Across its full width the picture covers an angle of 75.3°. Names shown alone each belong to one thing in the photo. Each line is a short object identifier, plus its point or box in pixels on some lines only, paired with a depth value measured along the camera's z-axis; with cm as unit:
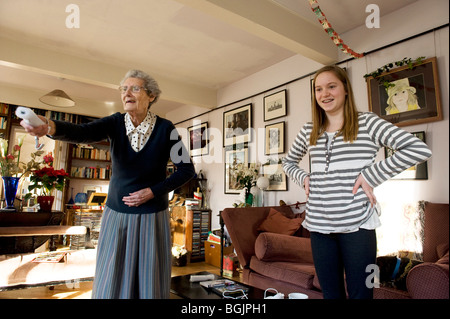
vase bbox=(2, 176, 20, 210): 274
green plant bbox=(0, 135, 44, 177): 271
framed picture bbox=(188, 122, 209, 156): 507
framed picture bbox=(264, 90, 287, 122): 367
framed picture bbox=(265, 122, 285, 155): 368
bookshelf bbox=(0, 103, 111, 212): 574
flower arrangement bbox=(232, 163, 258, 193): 386
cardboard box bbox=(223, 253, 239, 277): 338
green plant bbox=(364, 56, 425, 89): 197
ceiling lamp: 379
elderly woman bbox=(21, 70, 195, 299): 82
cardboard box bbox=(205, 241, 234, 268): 389
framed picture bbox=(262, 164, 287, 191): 361
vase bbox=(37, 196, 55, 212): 310
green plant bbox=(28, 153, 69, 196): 291
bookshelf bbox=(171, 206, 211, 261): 440
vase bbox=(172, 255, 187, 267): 391
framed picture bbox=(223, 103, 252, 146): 420
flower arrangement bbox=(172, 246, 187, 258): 389
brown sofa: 212
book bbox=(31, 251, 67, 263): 225
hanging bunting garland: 200
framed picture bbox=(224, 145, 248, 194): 421
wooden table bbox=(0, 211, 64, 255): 261
